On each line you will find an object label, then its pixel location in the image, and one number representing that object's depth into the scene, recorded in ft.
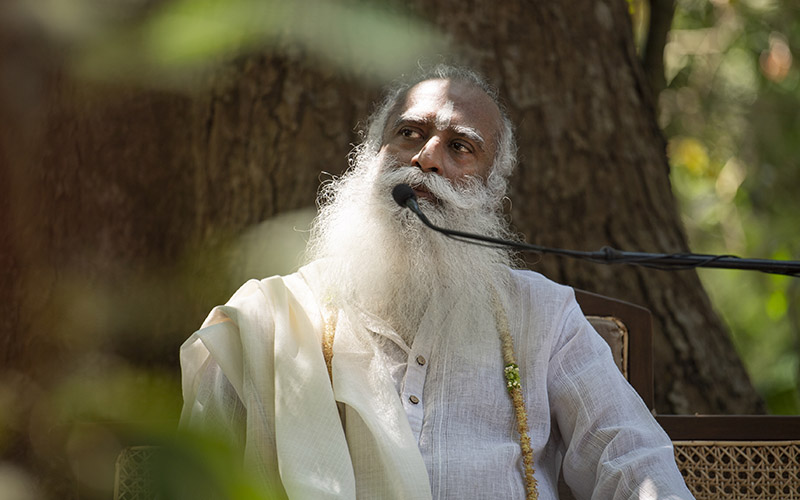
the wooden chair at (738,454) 11.00
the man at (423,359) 10.59
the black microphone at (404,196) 10.14
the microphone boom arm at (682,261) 9.64
